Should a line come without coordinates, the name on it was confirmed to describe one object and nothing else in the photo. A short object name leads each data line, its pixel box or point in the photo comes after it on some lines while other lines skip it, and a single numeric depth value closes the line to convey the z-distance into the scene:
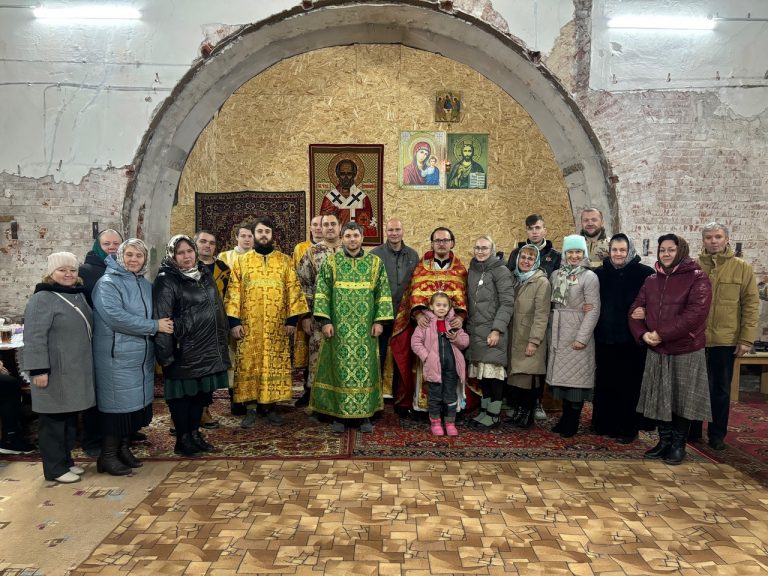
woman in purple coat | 3.76
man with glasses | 4.55
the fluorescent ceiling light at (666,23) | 6.01
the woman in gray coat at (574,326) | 4.25
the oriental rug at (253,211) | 6.76
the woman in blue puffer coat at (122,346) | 3.51
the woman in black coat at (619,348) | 4.24
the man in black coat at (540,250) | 4.65
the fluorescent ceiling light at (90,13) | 5.88
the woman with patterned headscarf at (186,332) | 3.72
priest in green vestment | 4.46
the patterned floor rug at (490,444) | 4.05
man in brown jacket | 4.24
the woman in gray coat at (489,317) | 4.49
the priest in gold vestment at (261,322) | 4.56
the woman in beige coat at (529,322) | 4.42
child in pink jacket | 4.41
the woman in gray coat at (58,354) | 3.37
